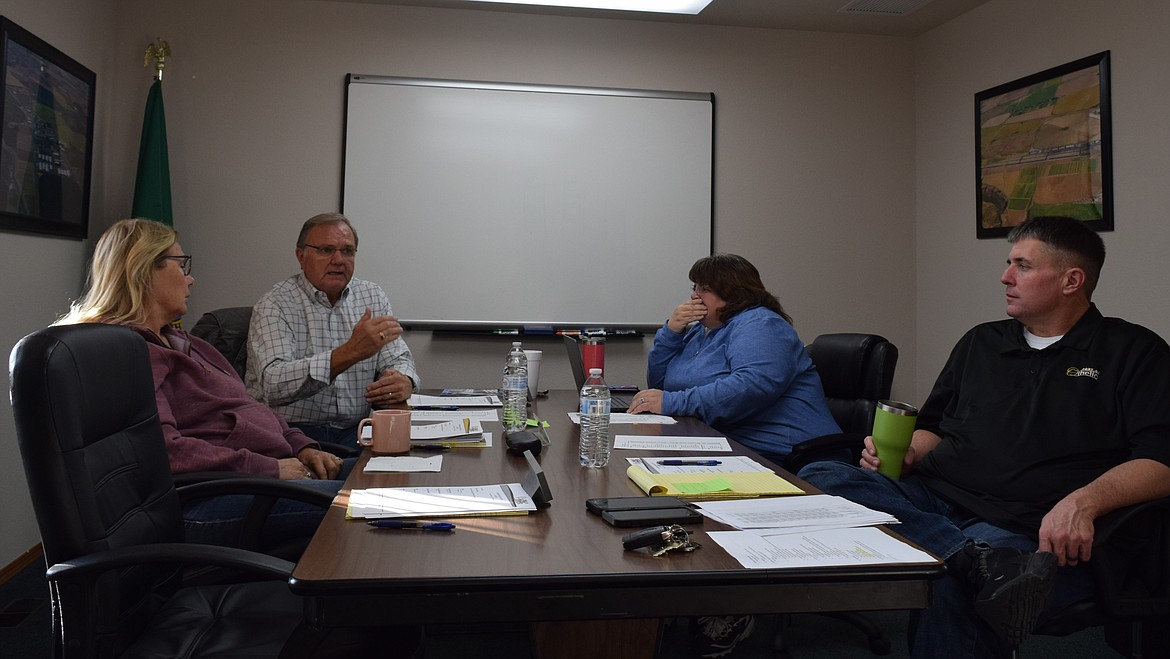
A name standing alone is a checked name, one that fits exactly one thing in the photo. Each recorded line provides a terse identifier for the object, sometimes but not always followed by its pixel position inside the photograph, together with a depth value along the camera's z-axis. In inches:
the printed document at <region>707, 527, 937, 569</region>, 42.4
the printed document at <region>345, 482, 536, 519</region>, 51.1
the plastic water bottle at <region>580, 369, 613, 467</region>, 67.1
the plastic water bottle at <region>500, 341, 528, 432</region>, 83.7
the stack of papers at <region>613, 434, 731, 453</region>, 76.5
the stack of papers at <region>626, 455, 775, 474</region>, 65.0
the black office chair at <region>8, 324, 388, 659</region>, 48.1
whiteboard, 163.2
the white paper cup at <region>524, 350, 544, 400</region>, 111.7
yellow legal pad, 57.3
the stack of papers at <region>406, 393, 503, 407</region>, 102.3
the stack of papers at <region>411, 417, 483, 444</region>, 77.4
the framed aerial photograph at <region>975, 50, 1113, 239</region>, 131.0
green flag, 147.5
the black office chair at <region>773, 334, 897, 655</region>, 109.1
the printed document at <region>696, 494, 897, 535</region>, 49.3
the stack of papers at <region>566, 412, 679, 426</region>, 92.9
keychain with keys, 44.4
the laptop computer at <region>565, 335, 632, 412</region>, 109.3
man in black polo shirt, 63.4
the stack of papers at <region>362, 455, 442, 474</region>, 64.7
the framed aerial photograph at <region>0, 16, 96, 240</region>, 116.7
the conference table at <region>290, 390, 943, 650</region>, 39.1
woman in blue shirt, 97.4
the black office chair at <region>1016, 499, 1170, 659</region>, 65.1
